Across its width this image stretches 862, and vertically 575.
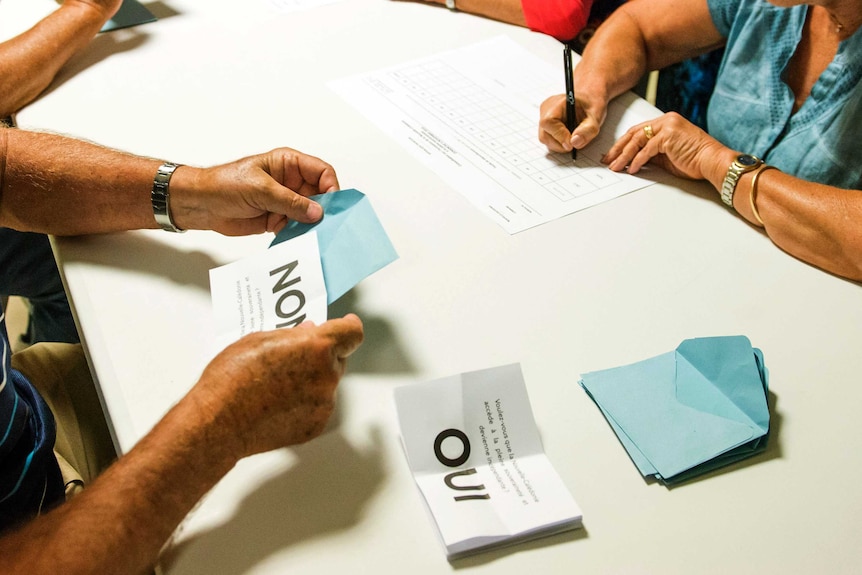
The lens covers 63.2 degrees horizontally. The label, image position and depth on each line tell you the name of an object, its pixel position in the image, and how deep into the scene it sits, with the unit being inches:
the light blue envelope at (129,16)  58.4
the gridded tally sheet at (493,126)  40.4
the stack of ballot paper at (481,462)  24.2
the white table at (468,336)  24.3
